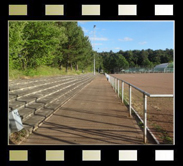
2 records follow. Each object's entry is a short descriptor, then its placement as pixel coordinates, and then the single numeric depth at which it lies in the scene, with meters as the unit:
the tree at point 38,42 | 14.60
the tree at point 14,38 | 9.31
